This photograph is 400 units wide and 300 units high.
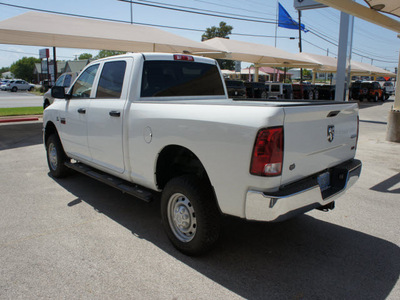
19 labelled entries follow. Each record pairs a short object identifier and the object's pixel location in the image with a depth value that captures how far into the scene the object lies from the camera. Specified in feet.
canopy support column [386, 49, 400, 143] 32.60
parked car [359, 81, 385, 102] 104.47
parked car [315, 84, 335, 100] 89.26
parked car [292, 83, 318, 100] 79.05
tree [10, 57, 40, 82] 364.17
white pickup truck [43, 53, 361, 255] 8.95
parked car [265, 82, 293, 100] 67.56
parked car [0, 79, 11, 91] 176.20
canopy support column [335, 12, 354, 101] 39.06
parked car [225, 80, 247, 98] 56.64
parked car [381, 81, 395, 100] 148.28
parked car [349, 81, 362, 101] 107.55
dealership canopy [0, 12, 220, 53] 40.19
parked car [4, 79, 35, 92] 172.24
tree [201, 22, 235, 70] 294.25
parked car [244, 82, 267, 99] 64.23
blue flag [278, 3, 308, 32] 114.01
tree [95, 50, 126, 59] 371.10
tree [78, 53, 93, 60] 493.36
